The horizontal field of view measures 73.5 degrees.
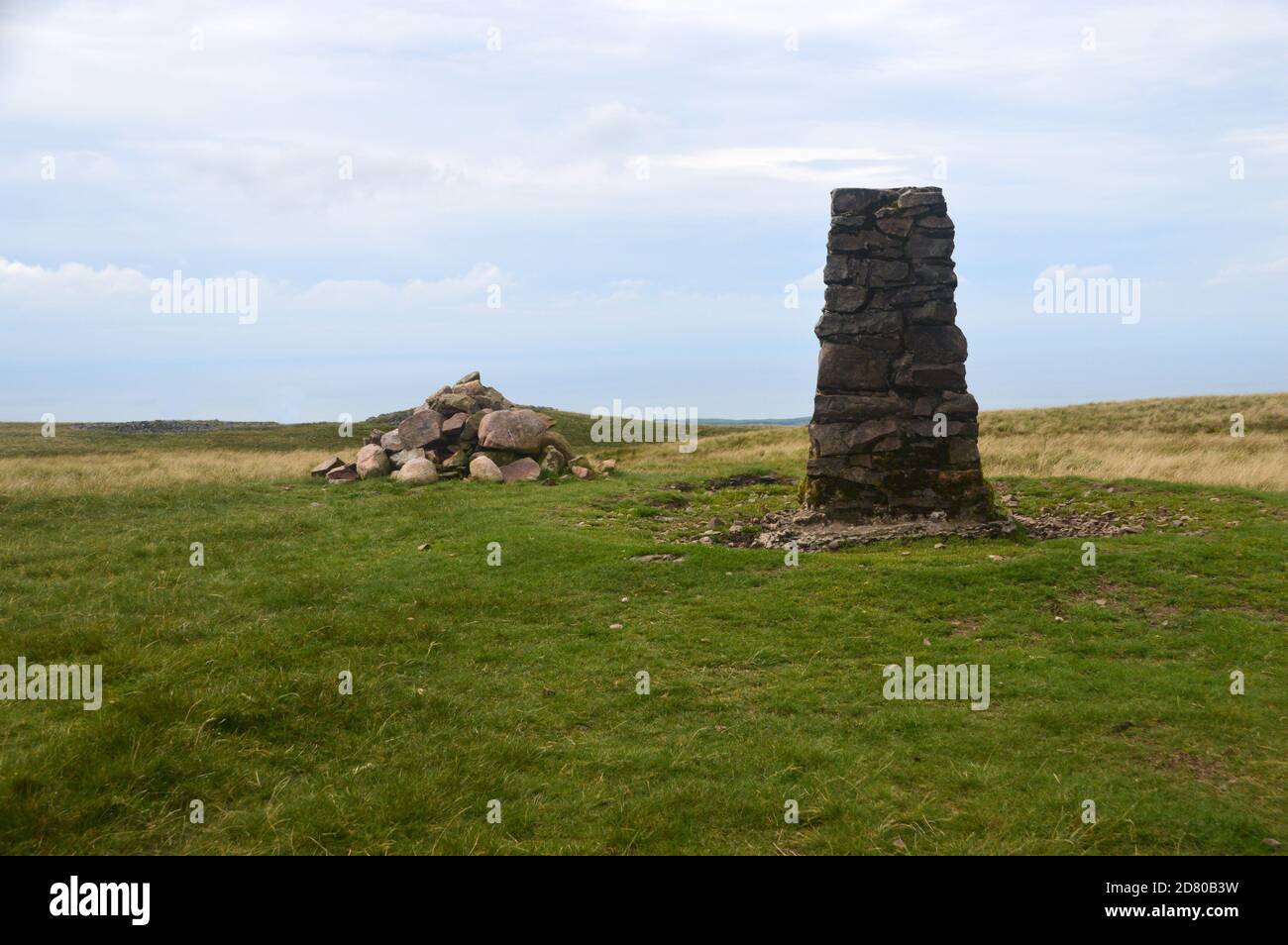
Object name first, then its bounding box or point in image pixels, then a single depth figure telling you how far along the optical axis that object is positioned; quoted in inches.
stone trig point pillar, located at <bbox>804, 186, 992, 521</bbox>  685.9
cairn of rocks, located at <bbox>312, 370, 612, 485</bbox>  987.3
